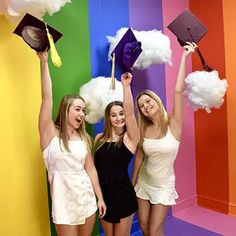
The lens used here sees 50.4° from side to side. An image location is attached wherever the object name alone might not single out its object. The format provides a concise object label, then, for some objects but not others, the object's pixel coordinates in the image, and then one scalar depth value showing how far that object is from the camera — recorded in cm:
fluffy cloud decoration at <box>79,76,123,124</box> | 170
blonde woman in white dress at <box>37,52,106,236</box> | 147
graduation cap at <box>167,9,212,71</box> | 184
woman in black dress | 161
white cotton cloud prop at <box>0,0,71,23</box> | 142
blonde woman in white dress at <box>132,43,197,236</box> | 174
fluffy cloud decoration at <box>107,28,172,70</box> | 191
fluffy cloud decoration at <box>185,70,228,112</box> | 192
